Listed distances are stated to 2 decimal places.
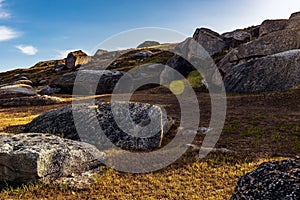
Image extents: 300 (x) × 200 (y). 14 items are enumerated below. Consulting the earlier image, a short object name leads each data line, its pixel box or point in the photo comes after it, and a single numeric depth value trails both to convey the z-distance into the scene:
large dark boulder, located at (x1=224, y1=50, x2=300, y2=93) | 30.34
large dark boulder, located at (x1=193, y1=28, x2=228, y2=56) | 51.00
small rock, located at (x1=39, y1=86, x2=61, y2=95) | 47.62
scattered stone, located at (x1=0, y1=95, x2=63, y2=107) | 35.19
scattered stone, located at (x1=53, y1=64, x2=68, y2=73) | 93.34
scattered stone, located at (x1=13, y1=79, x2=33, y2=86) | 67.49
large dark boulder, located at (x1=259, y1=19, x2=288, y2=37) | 51.53
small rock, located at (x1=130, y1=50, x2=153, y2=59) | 89.81
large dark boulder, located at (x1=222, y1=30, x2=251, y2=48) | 51.75
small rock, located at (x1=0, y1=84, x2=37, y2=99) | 39.28
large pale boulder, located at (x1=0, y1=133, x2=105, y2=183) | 11.20
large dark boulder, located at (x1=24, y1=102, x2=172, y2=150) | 15.68
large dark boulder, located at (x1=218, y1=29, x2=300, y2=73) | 36.75
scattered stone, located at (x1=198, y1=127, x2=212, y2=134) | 18.12
